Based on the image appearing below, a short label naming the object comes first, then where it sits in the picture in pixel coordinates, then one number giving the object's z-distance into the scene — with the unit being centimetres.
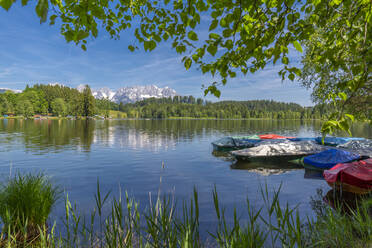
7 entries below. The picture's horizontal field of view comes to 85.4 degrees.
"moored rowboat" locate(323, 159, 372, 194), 1134
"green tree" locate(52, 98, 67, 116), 17650
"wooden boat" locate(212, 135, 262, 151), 3005
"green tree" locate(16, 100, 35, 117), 15600
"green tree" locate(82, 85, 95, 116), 15916
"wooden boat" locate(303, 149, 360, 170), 1767
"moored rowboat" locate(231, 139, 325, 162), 2216
